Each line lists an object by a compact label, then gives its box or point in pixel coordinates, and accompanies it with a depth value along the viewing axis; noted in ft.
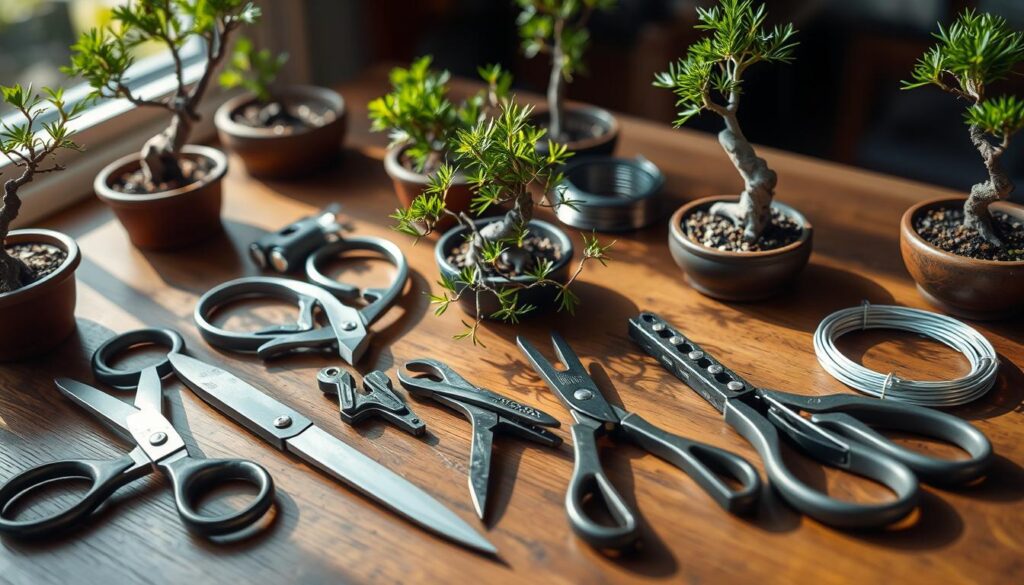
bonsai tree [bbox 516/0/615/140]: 4.28
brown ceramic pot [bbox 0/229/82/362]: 3.08
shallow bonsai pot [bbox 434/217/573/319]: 3.26
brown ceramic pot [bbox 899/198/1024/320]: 3.03
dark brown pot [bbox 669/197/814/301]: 3.24
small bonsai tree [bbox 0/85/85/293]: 3.00
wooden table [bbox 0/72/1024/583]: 2.41
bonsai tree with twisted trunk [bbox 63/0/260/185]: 3.40
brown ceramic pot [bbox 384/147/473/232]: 3.79
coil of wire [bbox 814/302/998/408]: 2.83
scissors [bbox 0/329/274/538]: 2.50
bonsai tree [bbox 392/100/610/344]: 2.99
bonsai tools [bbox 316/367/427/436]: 2.86
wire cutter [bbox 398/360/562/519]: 2.67
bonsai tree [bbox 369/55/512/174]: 3.67
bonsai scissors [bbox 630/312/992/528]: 2.44
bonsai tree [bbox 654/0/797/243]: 3.02
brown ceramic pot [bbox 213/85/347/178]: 4.18
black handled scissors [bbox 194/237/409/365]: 3.18
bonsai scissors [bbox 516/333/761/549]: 2.43
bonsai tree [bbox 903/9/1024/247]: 2.76
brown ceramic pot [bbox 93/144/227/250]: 3.68
